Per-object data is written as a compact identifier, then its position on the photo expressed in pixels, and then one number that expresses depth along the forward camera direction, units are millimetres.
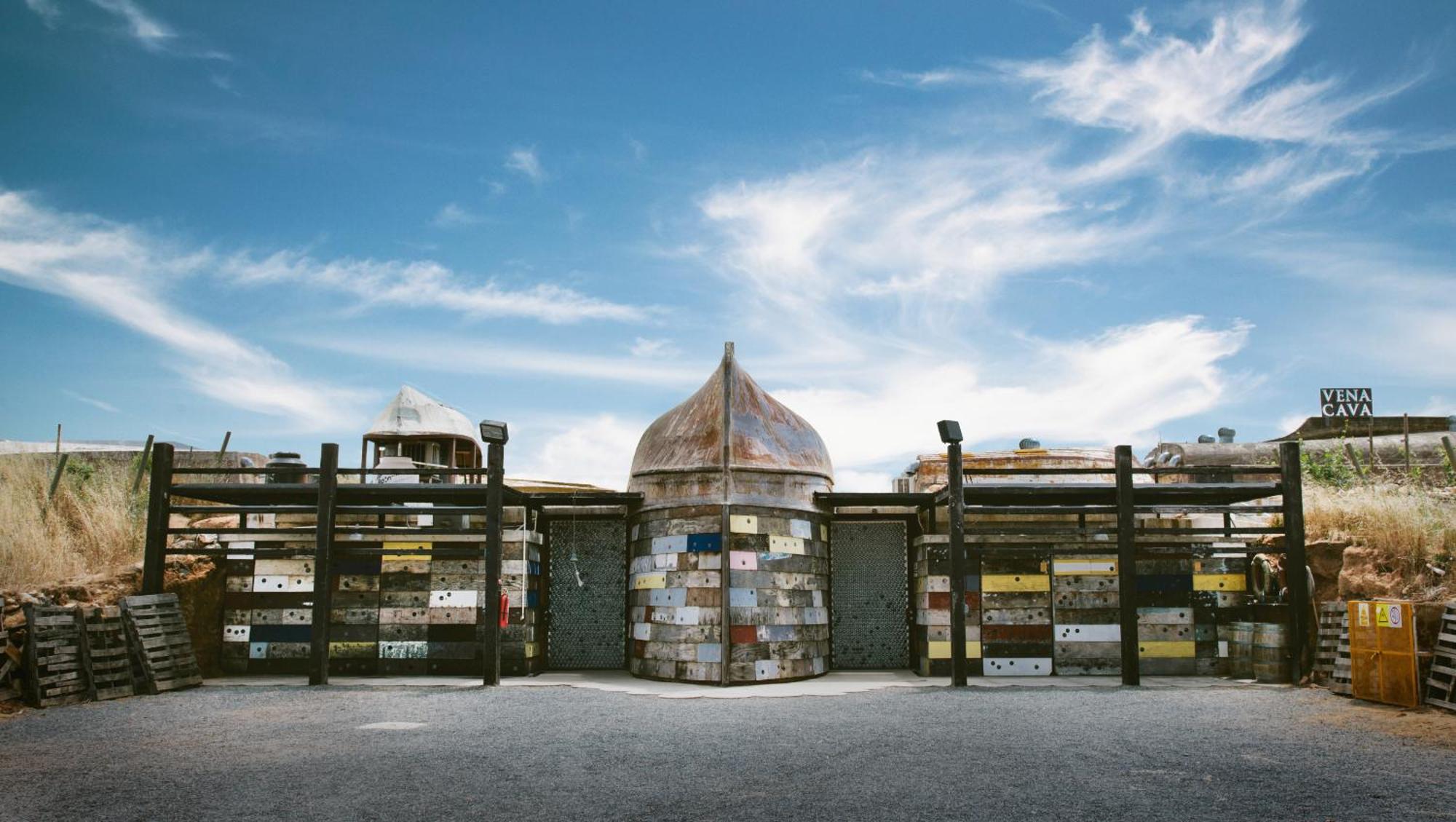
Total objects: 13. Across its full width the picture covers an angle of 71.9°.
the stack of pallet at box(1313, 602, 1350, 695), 12203
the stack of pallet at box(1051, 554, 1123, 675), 14586
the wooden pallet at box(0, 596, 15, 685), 11227
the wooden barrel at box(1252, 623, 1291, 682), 13438
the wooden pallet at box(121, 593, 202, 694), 12547
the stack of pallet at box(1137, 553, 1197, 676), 14508
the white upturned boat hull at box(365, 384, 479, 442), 20766
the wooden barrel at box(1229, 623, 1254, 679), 14031
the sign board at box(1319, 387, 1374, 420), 37906
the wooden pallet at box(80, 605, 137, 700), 11984
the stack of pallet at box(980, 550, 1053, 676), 14531
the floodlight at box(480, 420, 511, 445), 13852
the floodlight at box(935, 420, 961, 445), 13562
